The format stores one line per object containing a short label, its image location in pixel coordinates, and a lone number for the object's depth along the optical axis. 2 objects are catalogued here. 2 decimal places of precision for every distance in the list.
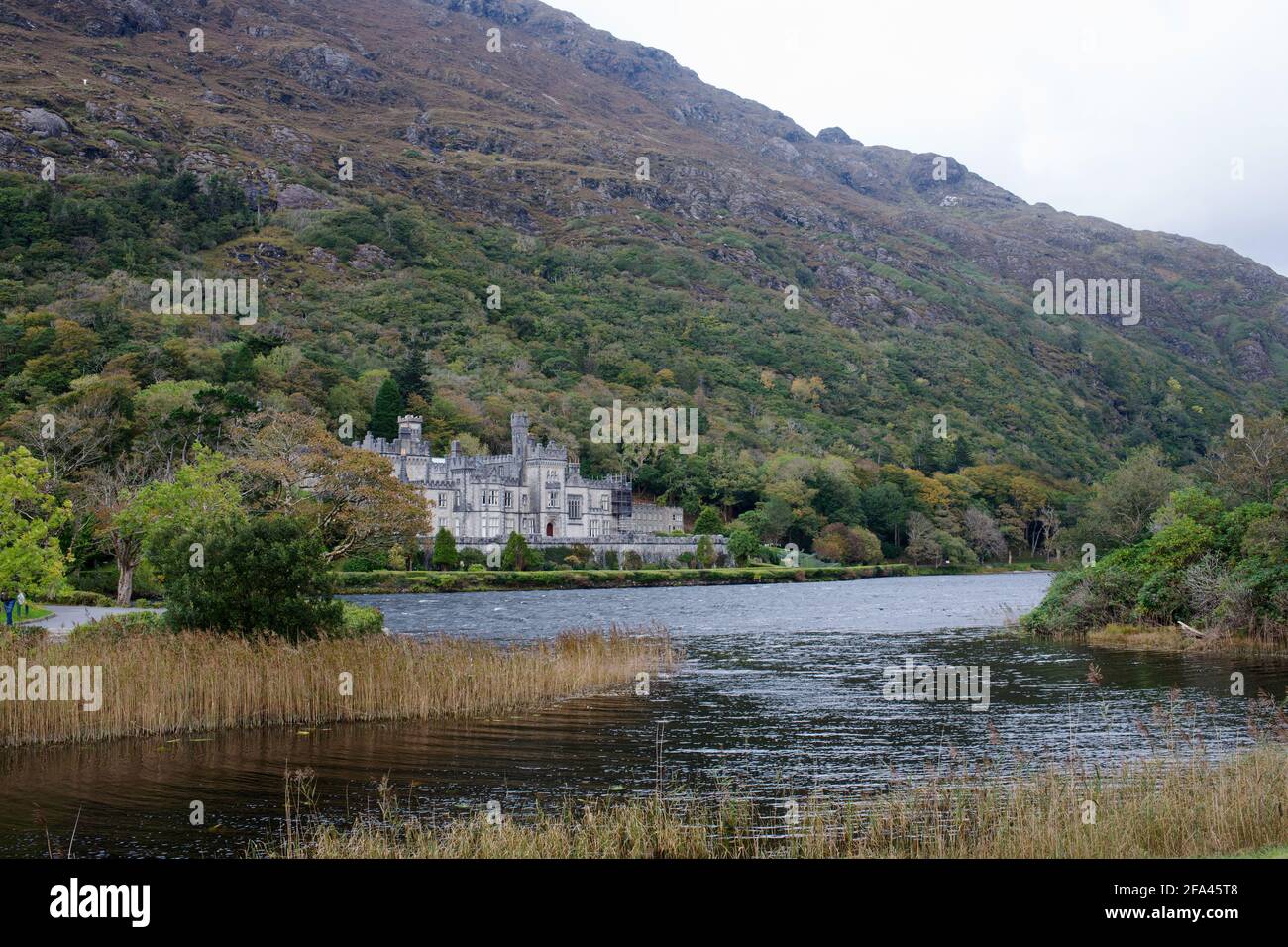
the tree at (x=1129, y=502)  59.25
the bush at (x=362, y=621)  29.48
